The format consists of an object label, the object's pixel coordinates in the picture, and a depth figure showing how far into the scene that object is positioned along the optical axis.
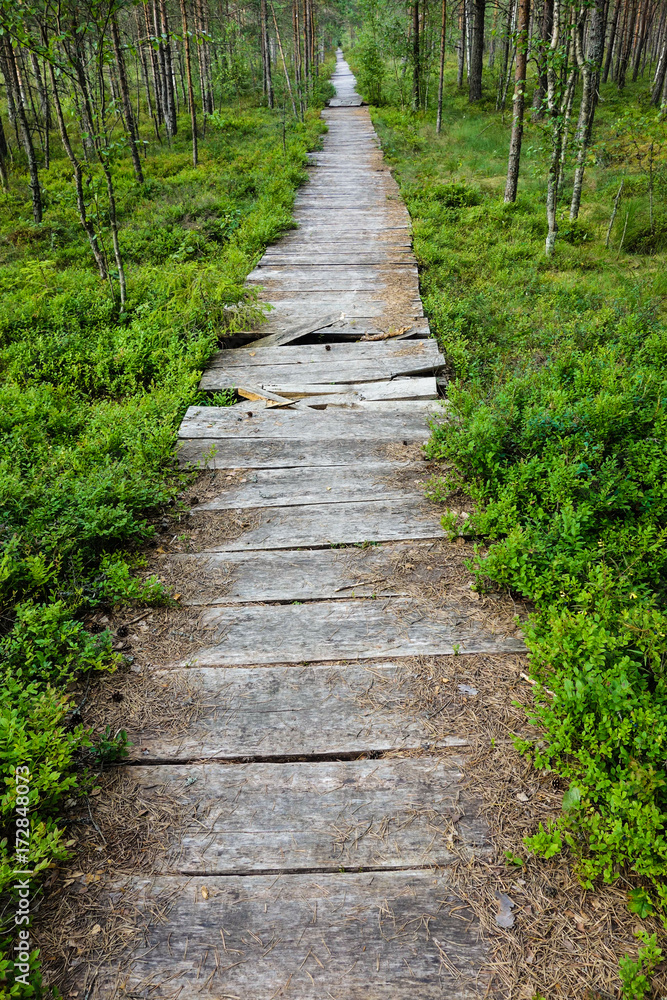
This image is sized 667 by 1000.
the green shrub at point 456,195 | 11.51
